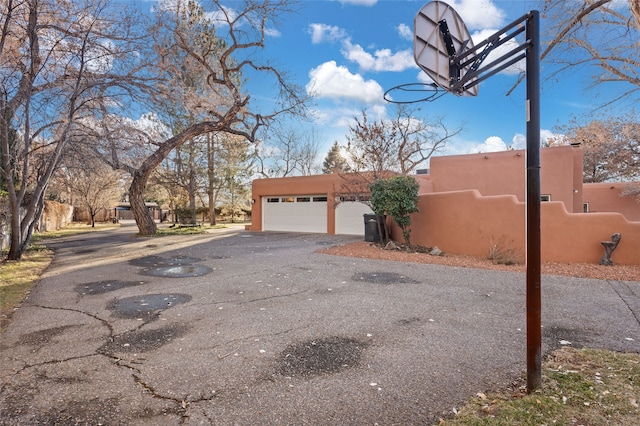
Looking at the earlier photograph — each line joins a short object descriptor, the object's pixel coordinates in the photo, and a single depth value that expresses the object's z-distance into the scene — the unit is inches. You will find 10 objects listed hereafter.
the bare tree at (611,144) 636.4
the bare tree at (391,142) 497.4
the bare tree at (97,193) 989.2
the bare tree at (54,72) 274.5
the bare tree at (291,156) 1240.3
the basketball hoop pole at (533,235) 95.5
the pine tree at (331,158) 1627.8
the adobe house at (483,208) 318.7
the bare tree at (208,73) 415.5
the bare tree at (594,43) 243.0
